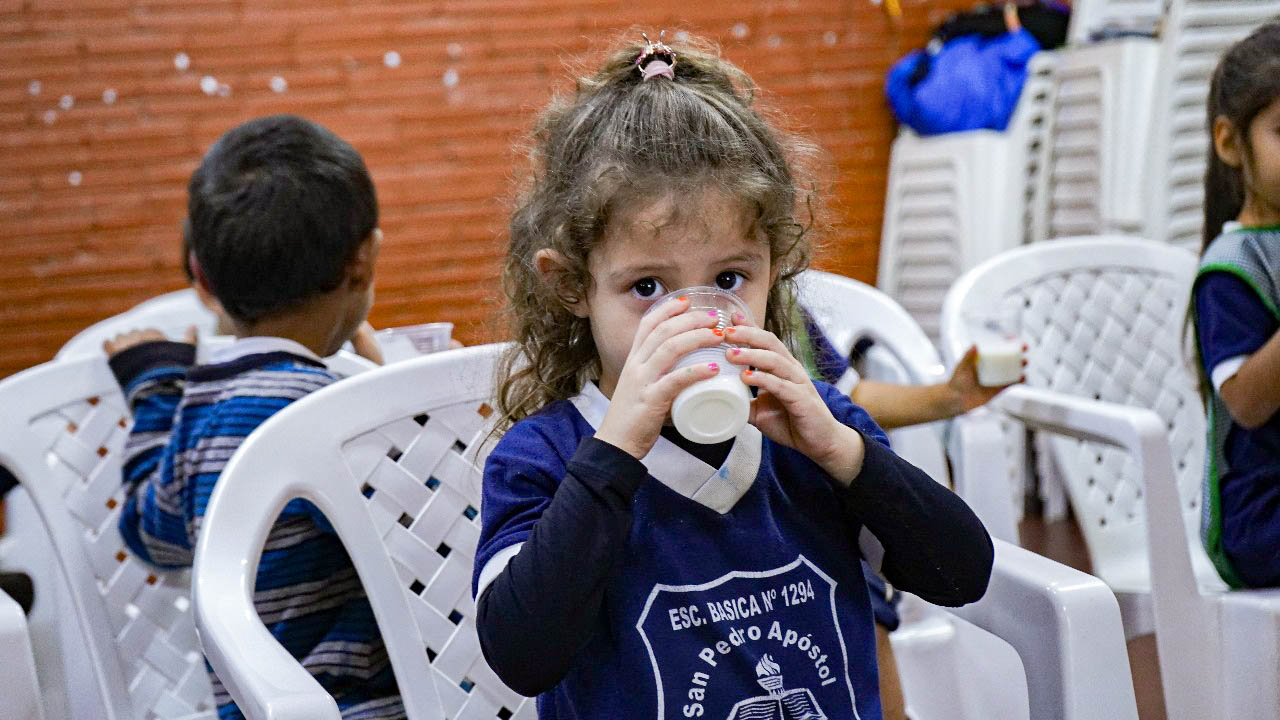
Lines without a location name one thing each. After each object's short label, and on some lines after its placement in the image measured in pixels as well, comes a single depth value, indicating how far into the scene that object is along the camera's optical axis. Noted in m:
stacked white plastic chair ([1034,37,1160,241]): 3.86
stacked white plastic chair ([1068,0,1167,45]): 4.00
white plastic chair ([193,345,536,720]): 1.26
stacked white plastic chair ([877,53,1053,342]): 4.16
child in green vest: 1.70
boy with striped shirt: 1.41
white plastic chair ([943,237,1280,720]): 1.61
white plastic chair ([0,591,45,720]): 1.20
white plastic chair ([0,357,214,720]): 1.63
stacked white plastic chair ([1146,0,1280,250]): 3.61
